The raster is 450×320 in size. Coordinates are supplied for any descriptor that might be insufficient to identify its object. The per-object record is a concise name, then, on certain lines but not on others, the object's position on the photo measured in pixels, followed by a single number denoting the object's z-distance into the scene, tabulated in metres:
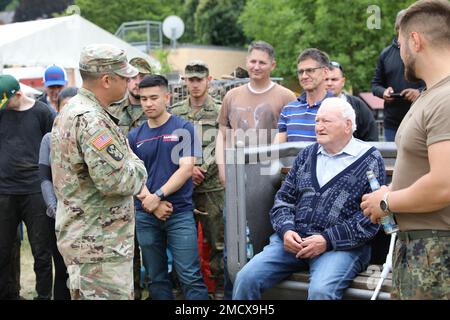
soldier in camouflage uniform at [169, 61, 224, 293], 5.99
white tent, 9.78
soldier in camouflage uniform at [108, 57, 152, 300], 5.93
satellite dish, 23.41
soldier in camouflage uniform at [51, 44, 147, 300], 3.77
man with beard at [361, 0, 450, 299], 2.88
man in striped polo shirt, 5.25
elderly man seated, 4.18
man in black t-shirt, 5.75
